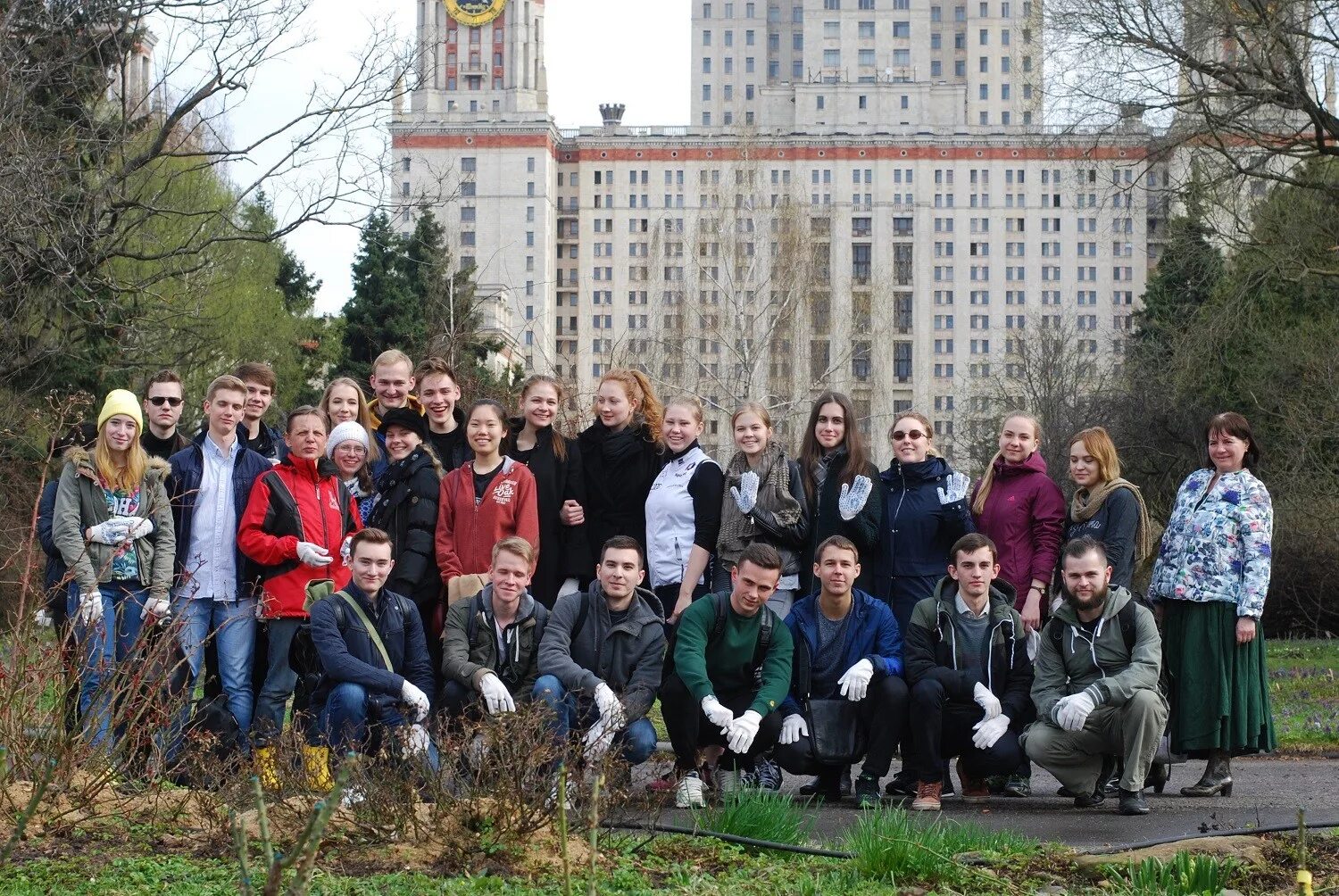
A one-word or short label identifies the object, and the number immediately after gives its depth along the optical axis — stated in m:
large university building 127.69
